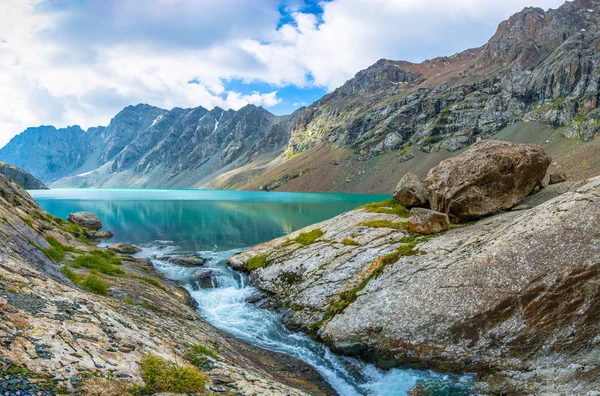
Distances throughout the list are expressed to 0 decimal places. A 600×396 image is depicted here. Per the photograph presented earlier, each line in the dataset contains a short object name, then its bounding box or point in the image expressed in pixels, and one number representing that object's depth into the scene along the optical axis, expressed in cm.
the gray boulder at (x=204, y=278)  2939
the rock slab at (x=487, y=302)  1362
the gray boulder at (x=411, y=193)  2758
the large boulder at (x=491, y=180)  2333
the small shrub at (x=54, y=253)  1944
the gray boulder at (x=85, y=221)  6081
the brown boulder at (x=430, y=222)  2284
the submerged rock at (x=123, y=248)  4250
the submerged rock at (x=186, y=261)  3662
